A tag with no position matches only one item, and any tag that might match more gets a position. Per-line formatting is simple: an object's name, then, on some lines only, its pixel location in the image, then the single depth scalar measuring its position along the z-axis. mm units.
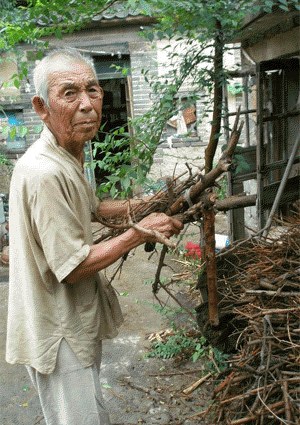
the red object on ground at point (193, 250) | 6180
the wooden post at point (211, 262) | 2096
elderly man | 1867
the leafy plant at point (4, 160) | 8914
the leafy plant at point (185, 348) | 3834
